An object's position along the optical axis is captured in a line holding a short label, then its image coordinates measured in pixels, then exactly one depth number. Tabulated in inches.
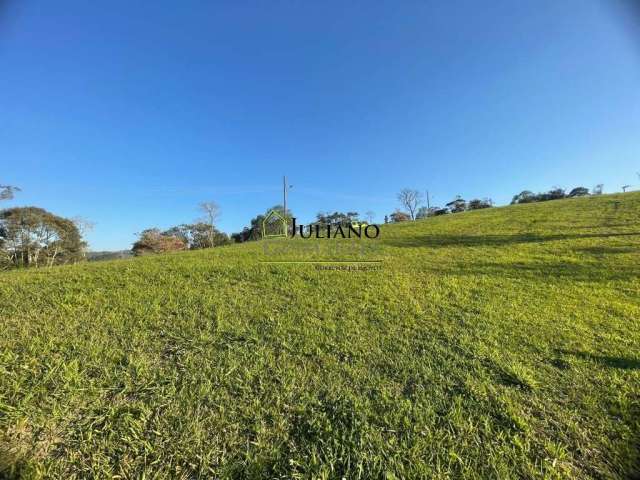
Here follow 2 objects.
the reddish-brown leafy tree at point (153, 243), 1274.6
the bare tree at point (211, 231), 1537.9
